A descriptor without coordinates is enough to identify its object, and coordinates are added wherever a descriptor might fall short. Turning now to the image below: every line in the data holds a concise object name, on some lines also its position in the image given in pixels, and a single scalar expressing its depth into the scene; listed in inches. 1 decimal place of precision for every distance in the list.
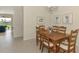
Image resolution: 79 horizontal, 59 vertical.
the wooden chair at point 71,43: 44.9
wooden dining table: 47.7
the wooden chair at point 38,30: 55.0
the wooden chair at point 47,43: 50.1
